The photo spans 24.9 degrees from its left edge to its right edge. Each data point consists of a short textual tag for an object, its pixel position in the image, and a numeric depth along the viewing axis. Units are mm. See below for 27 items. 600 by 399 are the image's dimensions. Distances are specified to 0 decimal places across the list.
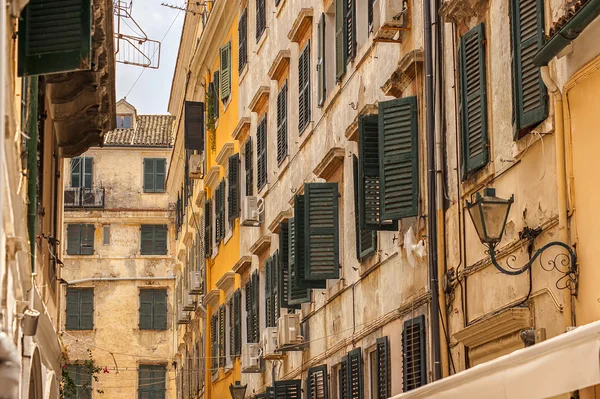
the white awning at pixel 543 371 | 8258
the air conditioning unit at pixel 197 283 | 35062
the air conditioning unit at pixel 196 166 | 35500
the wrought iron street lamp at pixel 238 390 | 26438
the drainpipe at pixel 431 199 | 14094
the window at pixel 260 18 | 26697
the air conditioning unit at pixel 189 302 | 37569
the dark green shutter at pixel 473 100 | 12883
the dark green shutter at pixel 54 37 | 10781
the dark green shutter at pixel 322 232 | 18984
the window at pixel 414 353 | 14773
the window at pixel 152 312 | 48812
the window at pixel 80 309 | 48531
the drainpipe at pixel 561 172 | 10836
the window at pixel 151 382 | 48406
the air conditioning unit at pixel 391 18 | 15672
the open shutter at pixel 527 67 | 11414
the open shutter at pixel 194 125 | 35625
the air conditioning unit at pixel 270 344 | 22750
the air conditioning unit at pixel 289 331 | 21266
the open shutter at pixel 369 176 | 15844
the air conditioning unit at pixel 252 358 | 25203
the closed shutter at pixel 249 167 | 27500
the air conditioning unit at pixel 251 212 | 25578
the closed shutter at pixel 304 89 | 21531
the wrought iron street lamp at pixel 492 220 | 11539
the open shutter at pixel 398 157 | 15000
